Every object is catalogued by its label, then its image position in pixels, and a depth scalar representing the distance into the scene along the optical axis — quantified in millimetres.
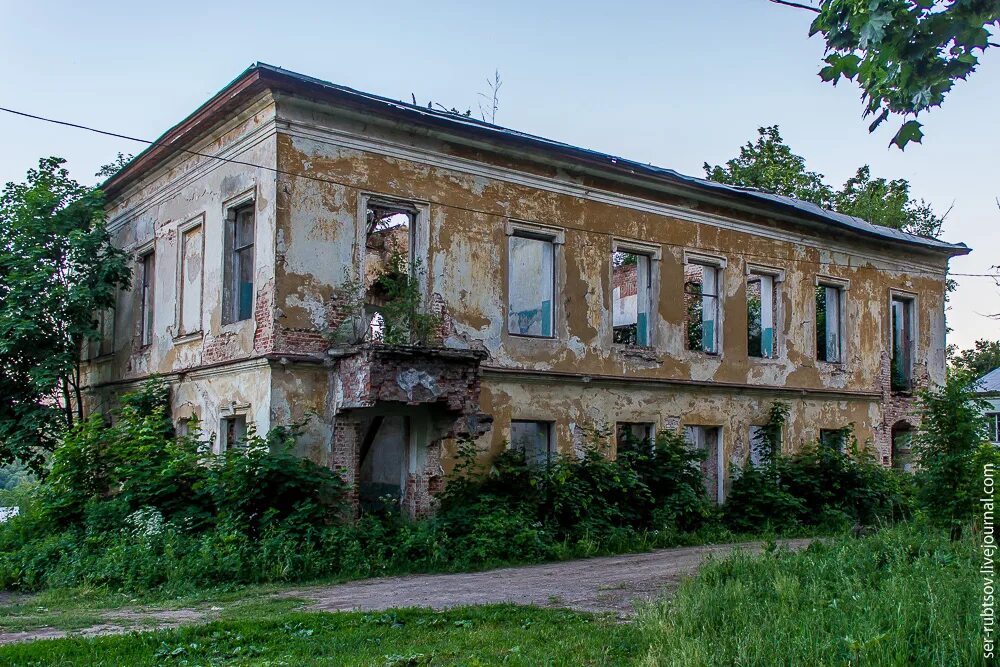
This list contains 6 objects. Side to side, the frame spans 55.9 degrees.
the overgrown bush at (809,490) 18250
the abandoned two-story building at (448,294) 13688
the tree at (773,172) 32406
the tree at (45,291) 17312
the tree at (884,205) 33750
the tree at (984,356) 49000
